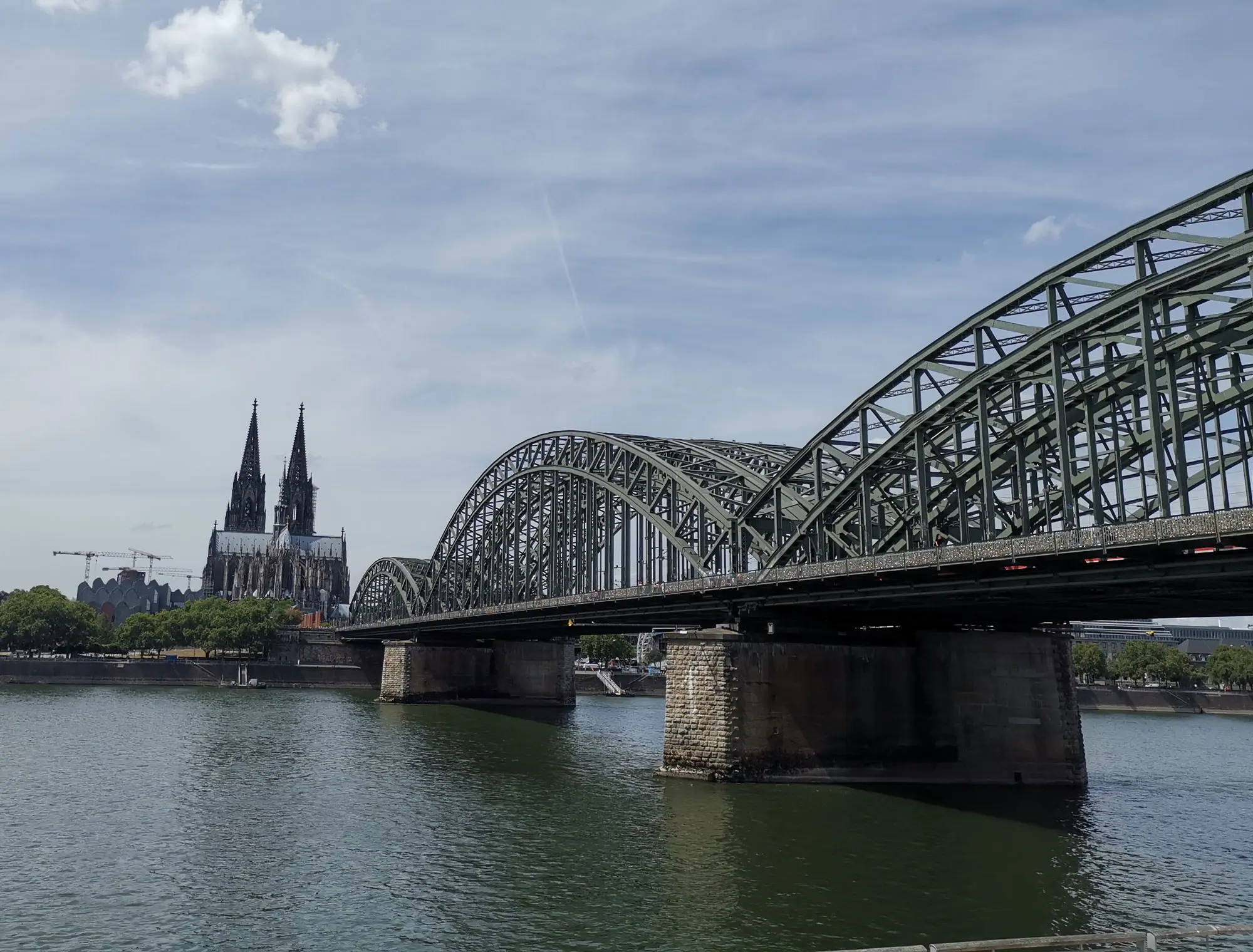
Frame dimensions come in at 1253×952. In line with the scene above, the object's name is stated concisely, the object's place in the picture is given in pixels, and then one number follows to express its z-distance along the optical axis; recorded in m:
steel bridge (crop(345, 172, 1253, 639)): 35.81
